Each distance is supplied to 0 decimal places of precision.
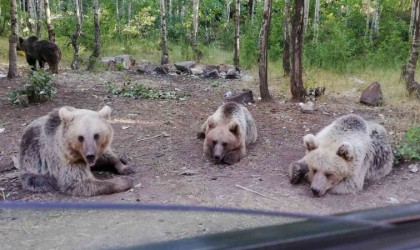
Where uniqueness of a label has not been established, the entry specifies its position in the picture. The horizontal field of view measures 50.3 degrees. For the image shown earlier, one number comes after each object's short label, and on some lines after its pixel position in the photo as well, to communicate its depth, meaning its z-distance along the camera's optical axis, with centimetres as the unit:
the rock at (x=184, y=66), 1452
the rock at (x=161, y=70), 1417
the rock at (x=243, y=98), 938
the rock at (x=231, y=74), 1373
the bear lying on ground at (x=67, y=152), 497
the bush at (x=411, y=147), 585
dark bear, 1312
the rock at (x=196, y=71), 1426
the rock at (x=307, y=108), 863
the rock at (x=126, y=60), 1572
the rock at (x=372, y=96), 944
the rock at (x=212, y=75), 1386
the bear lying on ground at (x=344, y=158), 517
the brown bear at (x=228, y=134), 623
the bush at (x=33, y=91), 859
